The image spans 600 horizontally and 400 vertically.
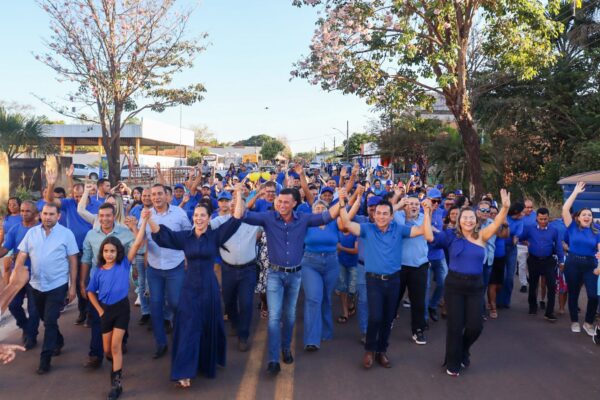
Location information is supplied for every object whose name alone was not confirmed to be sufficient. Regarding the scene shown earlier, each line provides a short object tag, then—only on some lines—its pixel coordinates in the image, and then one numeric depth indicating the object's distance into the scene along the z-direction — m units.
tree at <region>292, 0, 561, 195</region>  13.04
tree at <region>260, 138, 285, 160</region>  88.38
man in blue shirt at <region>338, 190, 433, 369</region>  5.36
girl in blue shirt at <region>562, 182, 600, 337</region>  6.59
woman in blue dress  4.82
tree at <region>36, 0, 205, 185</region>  18.66
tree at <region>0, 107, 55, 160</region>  19.44
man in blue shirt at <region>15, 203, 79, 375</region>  5.28
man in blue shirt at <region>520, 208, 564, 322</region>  7.26
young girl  4.78
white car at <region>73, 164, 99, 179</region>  37.69
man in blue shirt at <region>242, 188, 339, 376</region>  5.41
